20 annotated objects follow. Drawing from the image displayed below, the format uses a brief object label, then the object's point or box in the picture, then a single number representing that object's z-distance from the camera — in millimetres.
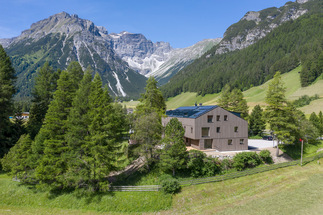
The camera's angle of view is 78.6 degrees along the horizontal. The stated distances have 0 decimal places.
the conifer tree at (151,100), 39650
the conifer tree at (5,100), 41028
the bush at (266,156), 38594
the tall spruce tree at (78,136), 29188
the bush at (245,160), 35375
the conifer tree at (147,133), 32750
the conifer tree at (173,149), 31516
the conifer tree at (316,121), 58812
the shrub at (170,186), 29438
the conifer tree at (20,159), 32312
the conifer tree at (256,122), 65562
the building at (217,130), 42344
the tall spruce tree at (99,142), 28859
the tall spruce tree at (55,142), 29562
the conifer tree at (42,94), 51281
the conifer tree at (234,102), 64750
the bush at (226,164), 35450
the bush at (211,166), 33625
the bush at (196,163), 32969
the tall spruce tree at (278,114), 42062
